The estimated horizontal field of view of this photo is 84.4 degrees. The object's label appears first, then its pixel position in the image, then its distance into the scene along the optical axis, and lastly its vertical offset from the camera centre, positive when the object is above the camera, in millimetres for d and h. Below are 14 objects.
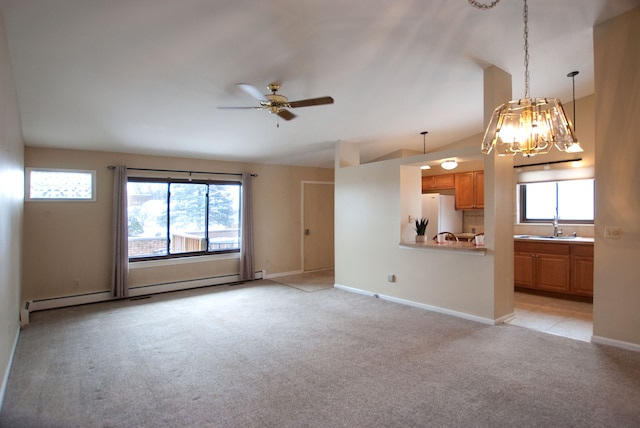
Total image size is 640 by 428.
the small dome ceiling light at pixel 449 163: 4734 +757
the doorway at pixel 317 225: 8023 -179
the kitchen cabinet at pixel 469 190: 6656 +547
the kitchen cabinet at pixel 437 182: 7196 +751
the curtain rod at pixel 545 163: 5610 +929
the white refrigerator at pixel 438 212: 6809 +112
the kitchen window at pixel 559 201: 5727 +290
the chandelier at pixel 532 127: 2525 +664
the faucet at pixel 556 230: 5820 -197
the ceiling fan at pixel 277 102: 3280 +1140
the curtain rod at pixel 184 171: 5844 +829
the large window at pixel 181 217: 5969 -2
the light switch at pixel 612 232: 3406 -134
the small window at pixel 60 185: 5059 +479
